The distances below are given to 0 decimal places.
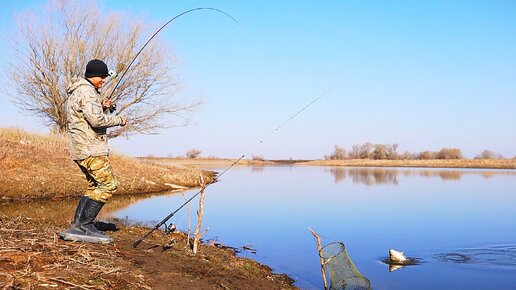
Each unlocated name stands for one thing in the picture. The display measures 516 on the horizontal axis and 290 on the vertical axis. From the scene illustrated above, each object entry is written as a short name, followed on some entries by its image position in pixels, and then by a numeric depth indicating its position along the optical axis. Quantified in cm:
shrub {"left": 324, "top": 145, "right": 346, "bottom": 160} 8319
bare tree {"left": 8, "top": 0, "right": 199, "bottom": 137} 2198
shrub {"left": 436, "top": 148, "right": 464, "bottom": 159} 7438
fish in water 843
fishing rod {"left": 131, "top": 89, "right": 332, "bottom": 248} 581
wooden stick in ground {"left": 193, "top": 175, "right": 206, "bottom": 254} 641
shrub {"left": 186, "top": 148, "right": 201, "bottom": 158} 7462
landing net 639
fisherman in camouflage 533
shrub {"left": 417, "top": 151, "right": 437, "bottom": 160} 7788
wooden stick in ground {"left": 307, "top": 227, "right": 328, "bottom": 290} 601
